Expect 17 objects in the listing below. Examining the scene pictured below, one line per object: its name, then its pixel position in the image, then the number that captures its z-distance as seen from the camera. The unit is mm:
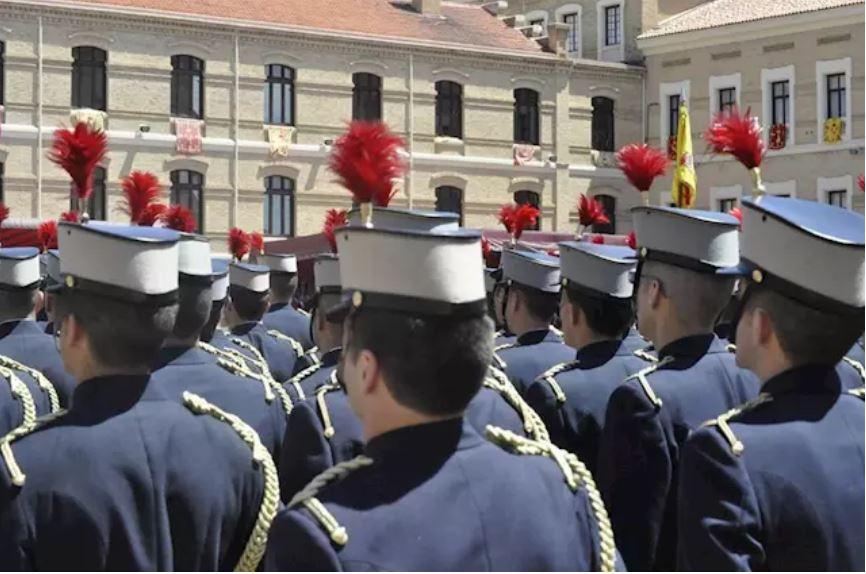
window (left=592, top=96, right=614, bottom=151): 40562
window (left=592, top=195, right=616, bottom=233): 40000
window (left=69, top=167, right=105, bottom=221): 33250
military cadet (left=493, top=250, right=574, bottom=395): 7586
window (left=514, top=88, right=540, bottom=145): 39000
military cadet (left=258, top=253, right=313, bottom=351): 12562
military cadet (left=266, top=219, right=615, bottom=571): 3133
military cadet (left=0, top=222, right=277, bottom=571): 3898
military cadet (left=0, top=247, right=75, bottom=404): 7840
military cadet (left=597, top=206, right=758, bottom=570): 4910
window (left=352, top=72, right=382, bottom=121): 36469
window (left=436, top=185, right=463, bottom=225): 37719
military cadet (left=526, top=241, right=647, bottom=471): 6176
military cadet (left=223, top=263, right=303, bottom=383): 10875
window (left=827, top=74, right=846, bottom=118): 37250
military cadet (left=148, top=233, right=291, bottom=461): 5754
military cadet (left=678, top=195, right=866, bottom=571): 3713
